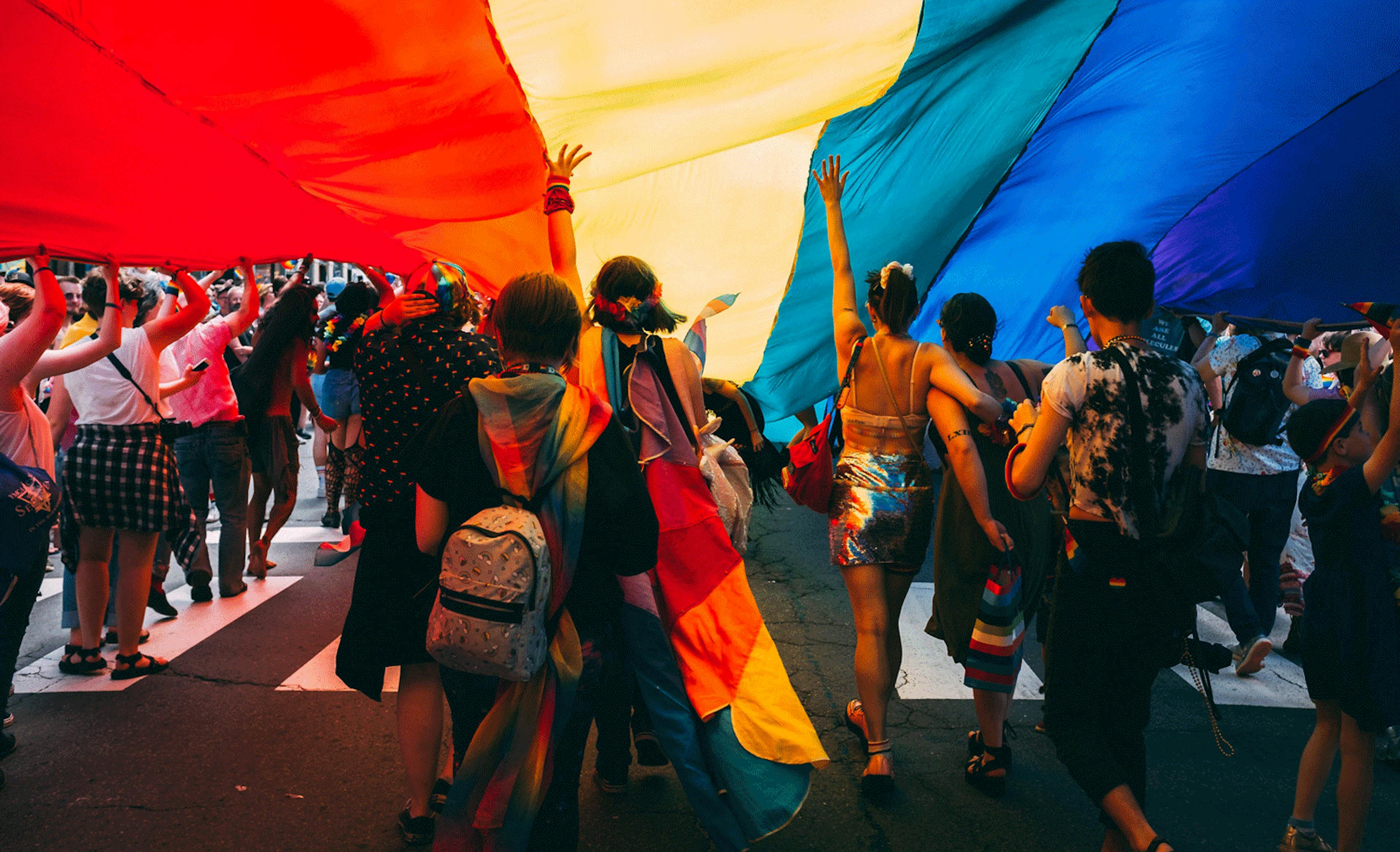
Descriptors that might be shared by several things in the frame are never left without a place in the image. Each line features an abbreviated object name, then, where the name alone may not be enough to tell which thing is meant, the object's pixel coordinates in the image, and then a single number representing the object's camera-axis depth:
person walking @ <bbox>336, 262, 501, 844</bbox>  2.77
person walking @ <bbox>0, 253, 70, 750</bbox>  3.00
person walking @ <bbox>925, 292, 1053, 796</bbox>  3.23
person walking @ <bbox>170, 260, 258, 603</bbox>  5.32
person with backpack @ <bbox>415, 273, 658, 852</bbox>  2.08
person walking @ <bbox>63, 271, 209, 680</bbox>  4.11
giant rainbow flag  2.66
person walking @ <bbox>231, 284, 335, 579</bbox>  5.47
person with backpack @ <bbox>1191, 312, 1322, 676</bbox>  5.00
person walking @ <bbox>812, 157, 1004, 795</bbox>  3.29
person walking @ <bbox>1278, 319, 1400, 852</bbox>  2.68
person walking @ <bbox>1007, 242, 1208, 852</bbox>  2.50
